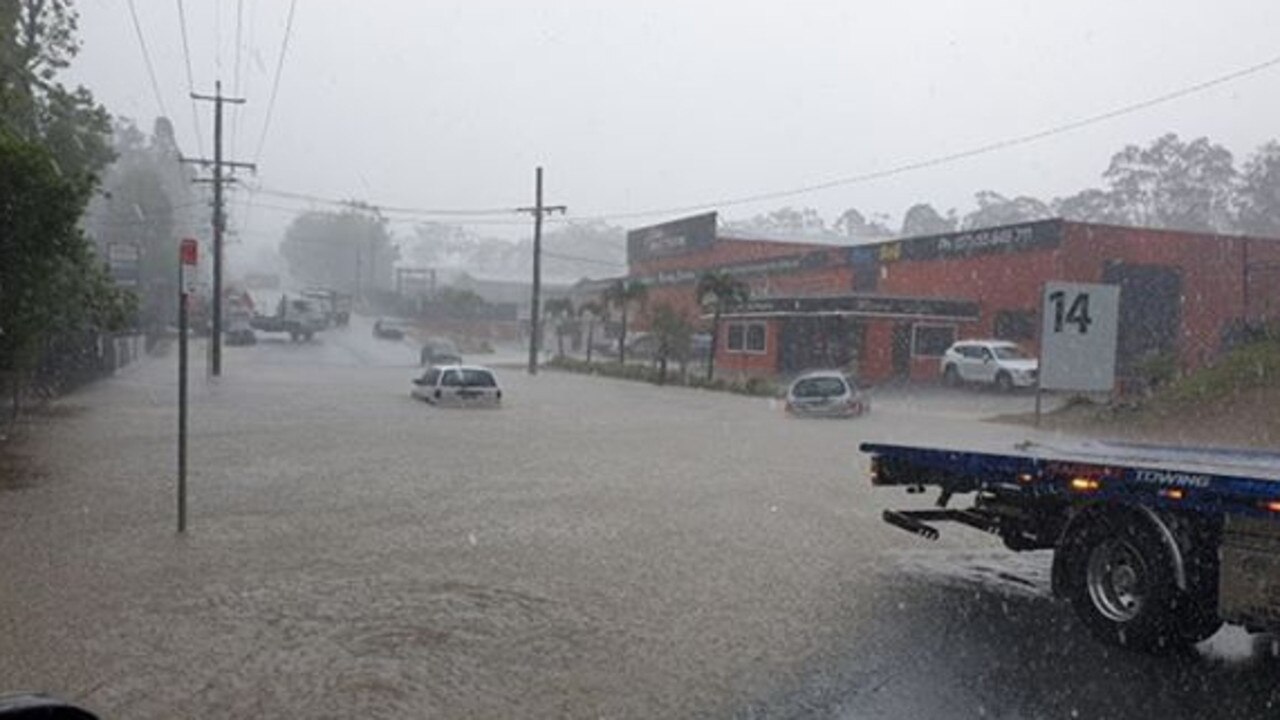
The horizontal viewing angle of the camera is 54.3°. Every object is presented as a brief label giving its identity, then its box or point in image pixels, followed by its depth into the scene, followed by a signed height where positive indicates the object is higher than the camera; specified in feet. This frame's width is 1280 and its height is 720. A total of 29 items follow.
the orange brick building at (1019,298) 147.74 +1.54
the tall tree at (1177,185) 336.90 +35.84
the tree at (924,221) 468.34 +31.88
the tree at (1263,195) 320.50 +32.06
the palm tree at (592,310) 194.90 -2.87
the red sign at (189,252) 36.60 +0.70
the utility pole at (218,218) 152.87 +7.51
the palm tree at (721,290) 148.25 +0.81
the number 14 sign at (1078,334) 85.30 -1.60
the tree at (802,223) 607.78 +38.86
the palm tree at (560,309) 216.13 -3.19
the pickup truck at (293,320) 254.27 -8.38
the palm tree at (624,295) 179.28 -0.22
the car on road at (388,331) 274.77 -10.50
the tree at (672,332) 158.30 -4.73
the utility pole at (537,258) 172.86 +4.51
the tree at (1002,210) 450.71 +36.58
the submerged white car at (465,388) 105.81 -8.63
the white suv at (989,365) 126.31 -5.95
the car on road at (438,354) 182.39 -10.21
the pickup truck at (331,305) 286.05 -5.93
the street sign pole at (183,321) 36.60 -1.35
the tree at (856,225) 530.68 +34.60
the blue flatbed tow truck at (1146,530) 22.30 -4.35
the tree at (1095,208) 358.43 +30.94
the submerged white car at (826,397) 100.22 -7.79
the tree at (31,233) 57.77 +1.78
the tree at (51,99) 96.07 +14.94
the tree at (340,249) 562.25 +15.67
